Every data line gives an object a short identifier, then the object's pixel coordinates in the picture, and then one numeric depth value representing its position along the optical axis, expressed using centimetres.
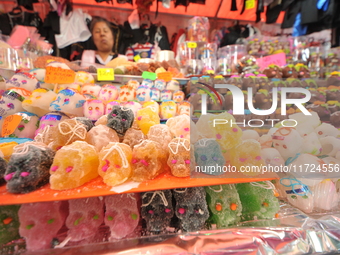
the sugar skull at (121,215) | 30
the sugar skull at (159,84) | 77
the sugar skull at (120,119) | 36
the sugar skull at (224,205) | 32
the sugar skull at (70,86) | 64
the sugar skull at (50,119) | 45
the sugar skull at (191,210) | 31
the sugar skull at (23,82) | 55
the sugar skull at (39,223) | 28
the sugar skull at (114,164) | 28
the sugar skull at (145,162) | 30
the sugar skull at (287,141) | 35
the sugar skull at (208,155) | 31
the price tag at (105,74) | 75
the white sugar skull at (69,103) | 49
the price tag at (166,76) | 79
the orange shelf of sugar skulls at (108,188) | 25
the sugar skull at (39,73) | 65
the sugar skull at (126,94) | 68
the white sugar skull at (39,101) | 49
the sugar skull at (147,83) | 75
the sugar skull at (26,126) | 46
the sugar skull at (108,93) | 65
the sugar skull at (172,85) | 79
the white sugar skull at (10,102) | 48
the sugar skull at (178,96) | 75
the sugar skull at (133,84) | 74
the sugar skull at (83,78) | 70
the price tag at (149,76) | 78
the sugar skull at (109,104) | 56
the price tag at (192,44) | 106
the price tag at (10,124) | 45
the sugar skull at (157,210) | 31
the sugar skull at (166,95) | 75
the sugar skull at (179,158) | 30
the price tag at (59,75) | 56
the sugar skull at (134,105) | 58
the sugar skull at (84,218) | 30
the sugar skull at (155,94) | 73
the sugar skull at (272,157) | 34
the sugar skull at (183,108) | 63
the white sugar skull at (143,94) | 70
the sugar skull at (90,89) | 66
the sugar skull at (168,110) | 62
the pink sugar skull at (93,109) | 53
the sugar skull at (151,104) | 59
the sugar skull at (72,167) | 27
